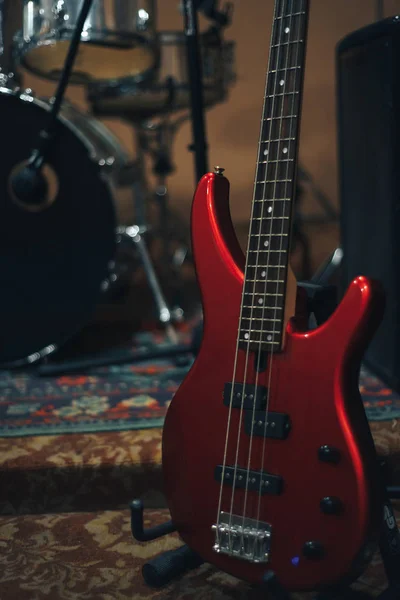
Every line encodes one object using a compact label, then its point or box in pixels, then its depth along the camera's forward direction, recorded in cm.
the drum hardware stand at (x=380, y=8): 275
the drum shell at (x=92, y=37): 158
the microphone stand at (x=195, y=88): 134
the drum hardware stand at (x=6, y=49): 175
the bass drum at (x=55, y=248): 173
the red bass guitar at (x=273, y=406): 82
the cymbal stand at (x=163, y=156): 215
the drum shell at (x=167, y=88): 206
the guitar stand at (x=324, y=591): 86
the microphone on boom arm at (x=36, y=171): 164
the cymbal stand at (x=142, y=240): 196
